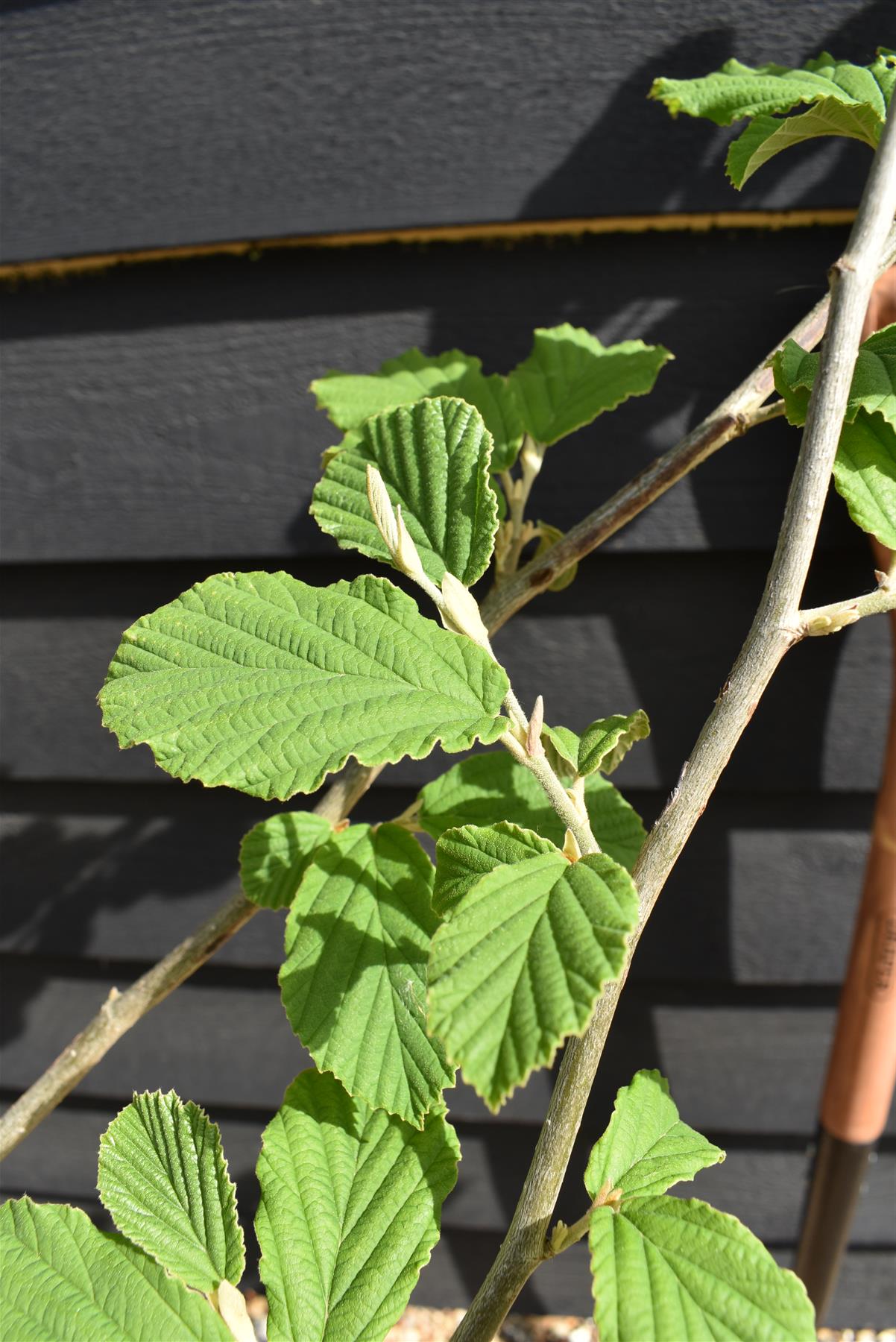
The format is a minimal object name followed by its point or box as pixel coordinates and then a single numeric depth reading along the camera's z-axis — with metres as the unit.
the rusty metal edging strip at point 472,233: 0.78
